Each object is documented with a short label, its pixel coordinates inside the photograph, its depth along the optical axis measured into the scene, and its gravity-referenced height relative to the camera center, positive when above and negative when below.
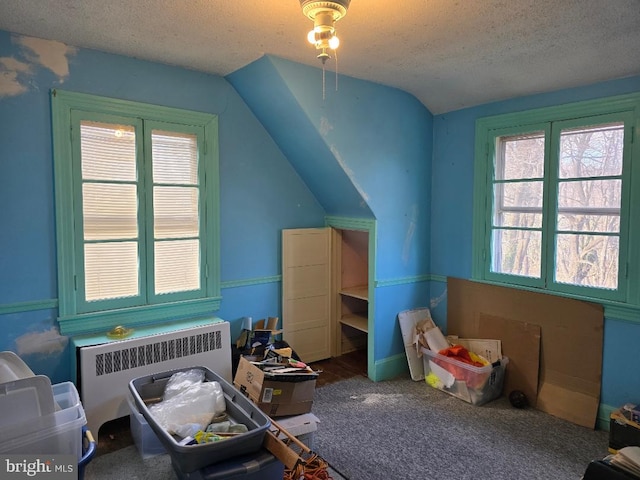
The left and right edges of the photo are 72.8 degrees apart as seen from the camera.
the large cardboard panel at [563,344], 2.99 -0.91
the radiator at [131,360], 2.65 -0.95
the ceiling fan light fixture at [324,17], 1.83 +0.86
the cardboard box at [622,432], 2.52 -1.26
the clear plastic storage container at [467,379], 3.28 -1.25
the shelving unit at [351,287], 4.18 -0.69
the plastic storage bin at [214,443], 1.95 -1.05
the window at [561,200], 2.87 +0.13
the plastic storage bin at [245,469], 1.95 -1.15
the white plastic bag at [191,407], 2.28 -1.05
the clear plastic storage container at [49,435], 1.84 -0.96
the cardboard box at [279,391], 2.56 -1.05
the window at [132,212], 2.77 +0.03
